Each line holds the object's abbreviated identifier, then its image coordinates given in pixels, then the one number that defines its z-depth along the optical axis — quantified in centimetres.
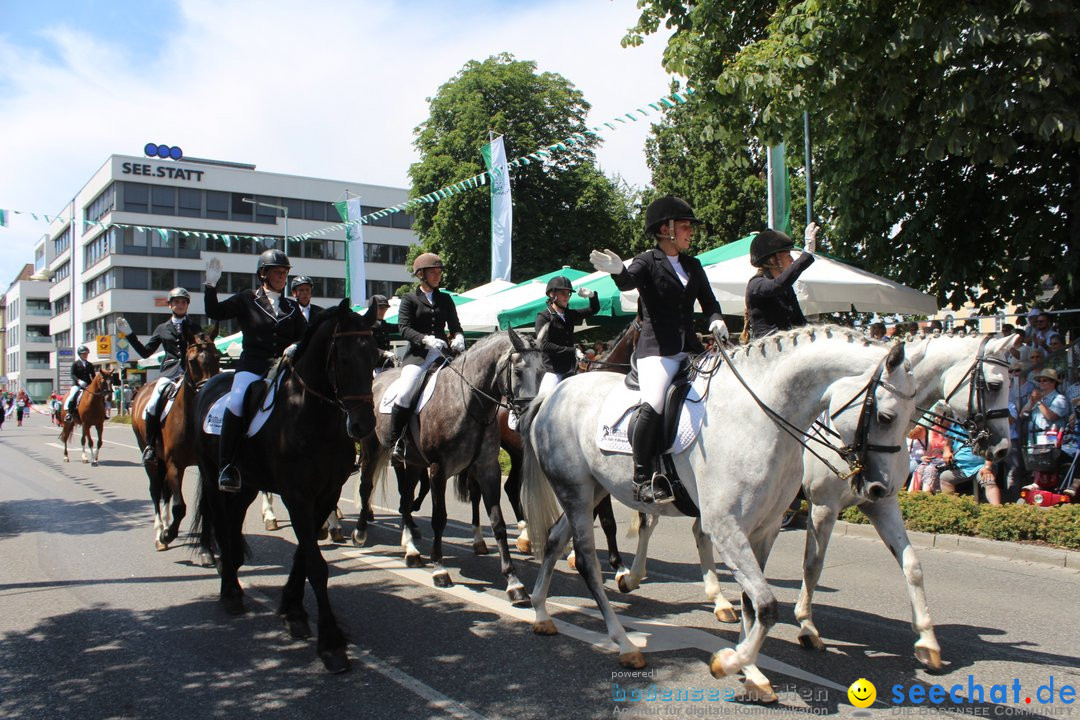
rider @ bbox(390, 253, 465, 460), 804
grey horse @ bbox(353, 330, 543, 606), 720
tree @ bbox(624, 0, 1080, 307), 952
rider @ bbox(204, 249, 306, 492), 633
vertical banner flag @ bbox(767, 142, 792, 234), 1348
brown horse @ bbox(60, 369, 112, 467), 1830
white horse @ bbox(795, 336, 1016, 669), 520
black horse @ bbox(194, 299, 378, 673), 544
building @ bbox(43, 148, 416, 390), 6222
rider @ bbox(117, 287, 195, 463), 920
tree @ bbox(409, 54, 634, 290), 3312
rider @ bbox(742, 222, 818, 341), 614
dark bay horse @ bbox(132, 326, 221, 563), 860
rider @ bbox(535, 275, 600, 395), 874
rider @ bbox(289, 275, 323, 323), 845
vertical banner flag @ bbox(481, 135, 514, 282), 2148
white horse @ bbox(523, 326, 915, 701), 434
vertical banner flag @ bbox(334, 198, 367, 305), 2641
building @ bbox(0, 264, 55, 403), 8912
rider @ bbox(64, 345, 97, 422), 1891
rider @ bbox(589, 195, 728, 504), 493
